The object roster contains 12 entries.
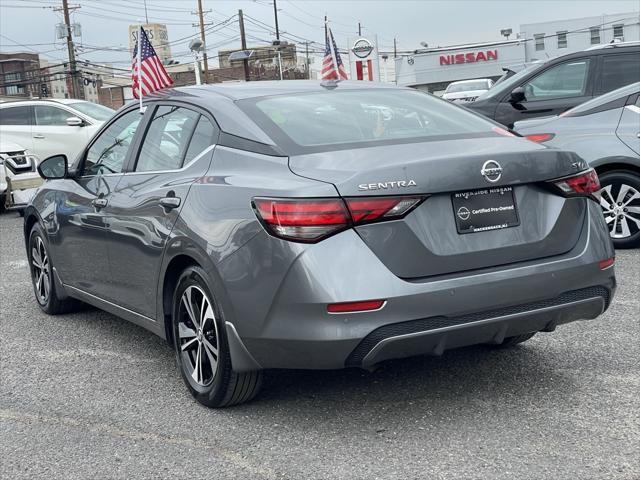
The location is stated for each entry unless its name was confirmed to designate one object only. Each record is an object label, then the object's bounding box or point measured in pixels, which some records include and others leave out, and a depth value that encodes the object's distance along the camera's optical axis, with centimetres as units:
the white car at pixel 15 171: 1422
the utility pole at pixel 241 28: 6250
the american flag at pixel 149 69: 945
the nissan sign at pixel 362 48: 1990
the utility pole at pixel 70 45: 4816
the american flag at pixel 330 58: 1811
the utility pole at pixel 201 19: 6472
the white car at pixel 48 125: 1689
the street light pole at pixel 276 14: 6940
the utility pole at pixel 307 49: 6813
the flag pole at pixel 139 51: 920
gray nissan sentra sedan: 374
